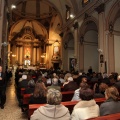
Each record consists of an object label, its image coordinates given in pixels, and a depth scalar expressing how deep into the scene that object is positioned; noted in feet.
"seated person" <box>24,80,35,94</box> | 11.61
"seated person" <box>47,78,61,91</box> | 14.16
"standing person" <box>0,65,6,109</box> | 12.26
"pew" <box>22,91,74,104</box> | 11.35
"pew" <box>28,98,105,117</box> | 7.00
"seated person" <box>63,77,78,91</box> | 12.94
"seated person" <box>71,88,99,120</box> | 5.51
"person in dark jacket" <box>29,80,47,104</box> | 8.14
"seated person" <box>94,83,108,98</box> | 9.35
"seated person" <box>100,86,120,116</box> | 6.03
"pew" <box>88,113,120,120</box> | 4.67
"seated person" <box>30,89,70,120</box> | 4.99
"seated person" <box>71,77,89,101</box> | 9.80
